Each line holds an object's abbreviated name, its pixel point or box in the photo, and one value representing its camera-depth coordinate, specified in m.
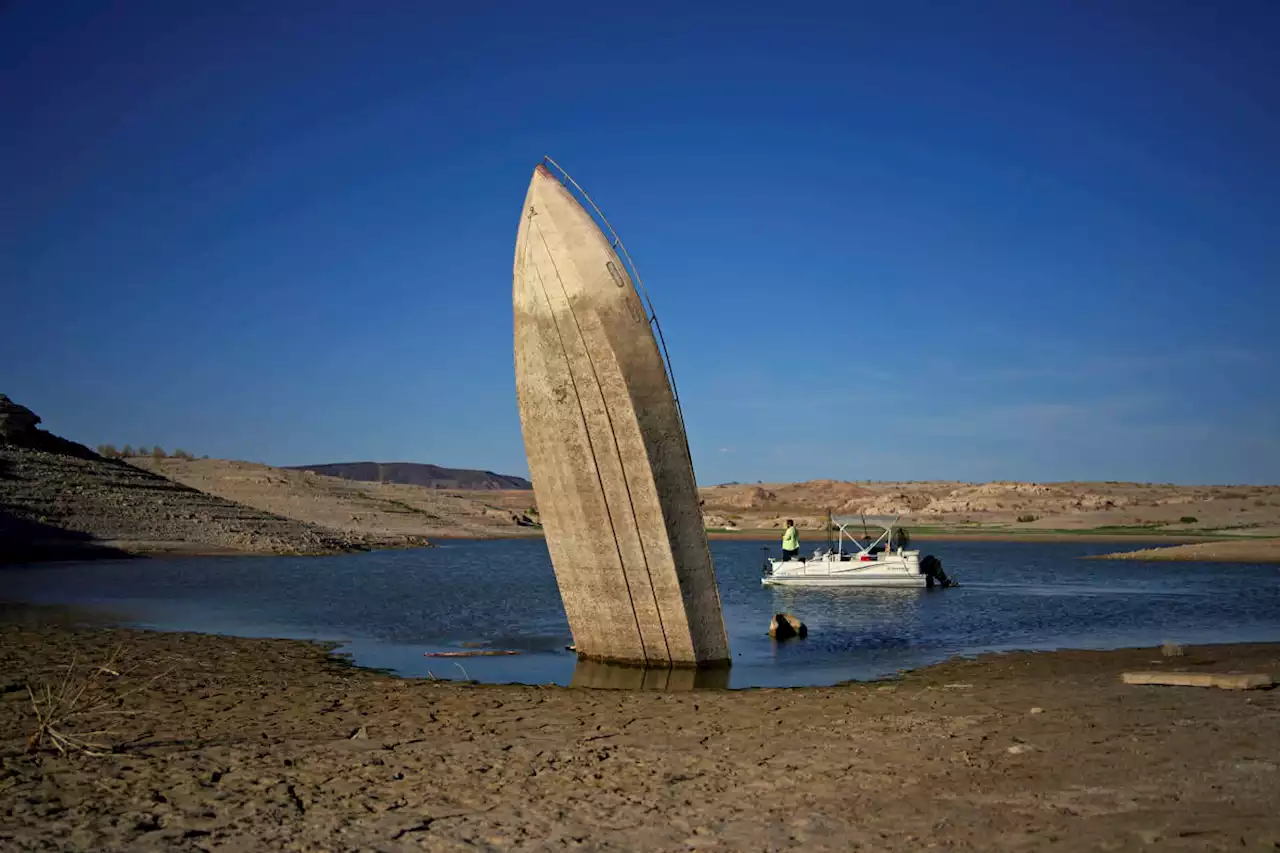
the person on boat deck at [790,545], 33.66
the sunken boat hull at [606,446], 13.41
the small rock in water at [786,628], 18.11
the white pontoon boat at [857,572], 32.75
